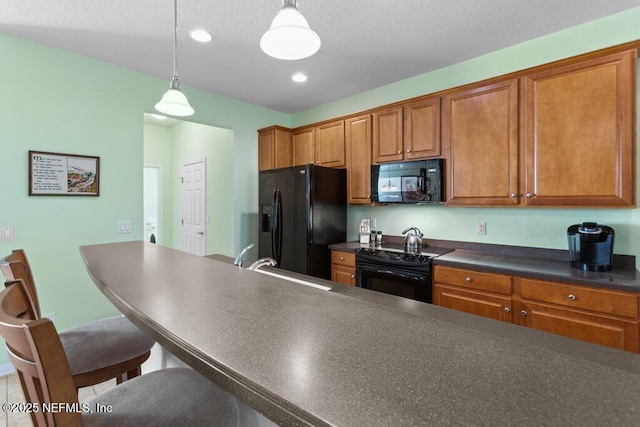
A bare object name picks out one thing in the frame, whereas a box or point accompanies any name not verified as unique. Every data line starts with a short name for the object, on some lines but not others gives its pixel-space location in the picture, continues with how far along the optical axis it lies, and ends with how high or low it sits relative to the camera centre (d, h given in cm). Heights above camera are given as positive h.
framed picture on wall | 260 +34
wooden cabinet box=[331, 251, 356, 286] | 322 -59
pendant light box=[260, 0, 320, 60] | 125 +74
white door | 488 +11
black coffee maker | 211 -24
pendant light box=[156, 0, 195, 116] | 195 +70
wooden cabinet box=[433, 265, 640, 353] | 181 -62
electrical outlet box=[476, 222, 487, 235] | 294 -15
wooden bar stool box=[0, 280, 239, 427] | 59 -52
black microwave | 292 +30
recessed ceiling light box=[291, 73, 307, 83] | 323 +143
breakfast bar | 41 -26
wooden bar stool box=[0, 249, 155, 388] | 117 -54
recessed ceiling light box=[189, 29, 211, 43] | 242 +141
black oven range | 262 -53
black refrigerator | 337 -4
